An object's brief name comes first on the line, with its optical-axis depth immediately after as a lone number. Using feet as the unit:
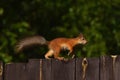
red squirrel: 22.21
